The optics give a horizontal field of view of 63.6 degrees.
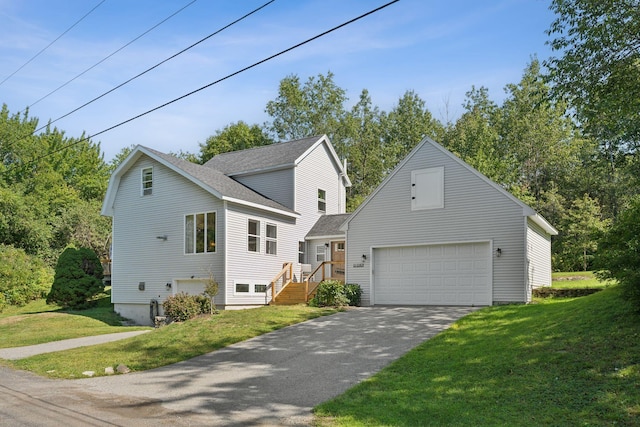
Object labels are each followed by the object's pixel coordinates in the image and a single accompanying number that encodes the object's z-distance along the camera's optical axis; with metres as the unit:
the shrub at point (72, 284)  24.03
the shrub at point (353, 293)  19.56
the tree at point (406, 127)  42.69
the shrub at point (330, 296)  19.06
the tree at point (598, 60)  11.98
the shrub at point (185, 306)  17.83
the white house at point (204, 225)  20.41
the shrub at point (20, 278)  27.14
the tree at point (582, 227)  29.36
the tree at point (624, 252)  8.58
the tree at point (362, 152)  41.84
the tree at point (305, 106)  44.56
